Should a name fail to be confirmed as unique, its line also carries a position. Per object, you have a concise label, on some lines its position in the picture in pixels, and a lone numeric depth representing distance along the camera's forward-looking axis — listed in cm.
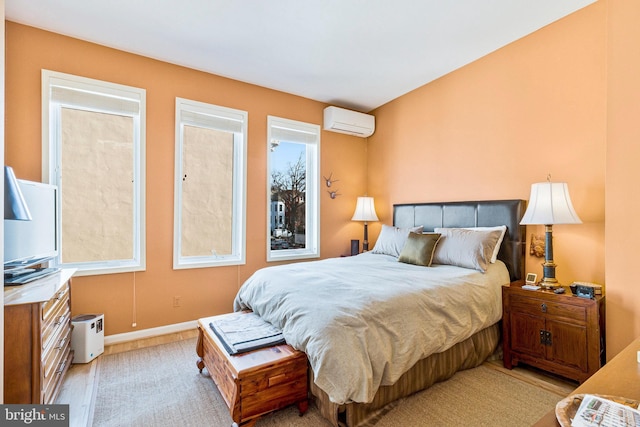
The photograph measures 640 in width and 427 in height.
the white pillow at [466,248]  267
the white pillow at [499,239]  274
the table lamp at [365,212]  433
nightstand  204
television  197
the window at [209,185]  338
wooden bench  168
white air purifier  254
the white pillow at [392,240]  339
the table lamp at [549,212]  228
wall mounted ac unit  423
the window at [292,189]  399
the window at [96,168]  281
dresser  159
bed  166
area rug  182
